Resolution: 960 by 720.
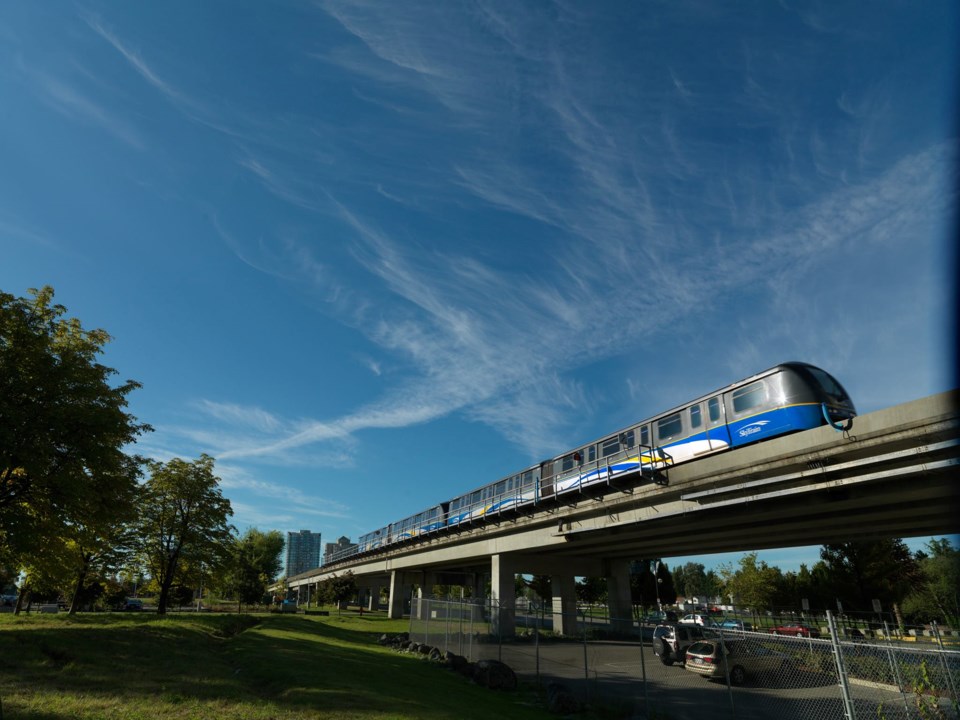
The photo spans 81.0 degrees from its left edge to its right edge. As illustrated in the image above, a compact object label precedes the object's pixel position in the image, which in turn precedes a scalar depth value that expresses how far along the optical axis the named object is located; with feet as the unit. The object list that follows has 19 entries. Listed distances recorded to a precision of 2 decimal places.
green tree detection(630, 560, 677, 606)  221.87
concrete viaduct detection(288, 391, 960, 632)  46.01
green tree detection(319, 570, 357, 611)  196.54
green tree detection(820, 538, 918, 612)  131.34
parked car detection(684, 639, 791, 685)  52.60
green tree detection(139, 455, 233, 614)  117.50
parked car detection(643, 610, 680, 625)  119.34
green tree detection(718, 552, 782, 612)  160.10
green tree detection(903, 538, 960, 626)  44.37
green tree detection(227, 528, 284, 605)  188.75
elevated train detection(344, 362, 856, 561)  58.95
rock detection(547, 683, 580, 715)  46.92
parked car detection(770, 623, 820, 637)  85.87
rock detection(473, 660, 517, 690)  57.21
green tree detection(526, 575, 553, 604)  234.38
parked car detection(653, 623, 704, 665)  71.15
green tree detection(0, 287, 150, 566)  59.67
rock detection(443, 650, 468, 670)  65.77
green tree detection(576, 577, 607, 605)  233.35
